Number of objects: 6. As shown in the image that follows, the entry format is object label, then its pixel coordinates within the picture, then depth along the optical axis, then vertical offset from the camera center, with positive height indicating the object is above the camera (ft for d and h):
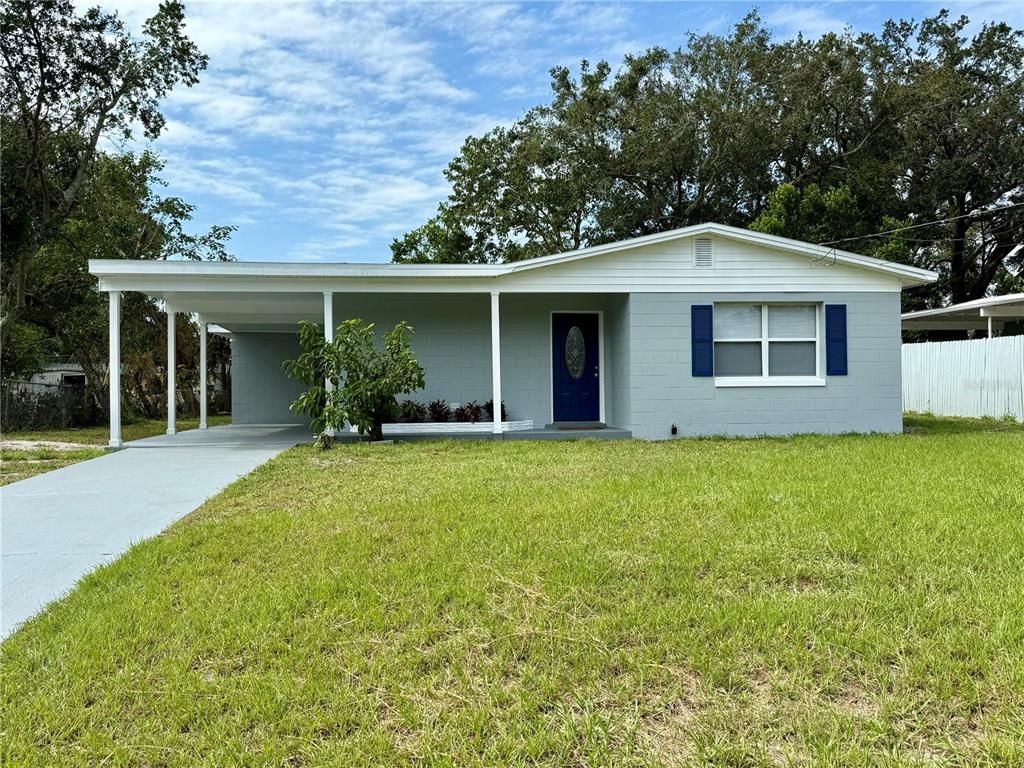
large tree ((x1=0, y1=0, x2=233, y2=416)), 42.50 +15.19
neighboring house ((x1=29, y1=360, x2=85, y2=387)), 93.20 +2.08
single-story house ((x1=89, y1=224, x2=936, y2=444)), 36.29 +3.43
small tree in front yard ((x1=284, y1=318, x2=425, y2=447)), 33.63 +0.53
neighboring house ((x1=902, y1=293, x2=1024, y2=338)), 49.32 +5.02
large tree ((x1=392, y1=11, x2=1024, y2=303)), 70.13 +24.76
